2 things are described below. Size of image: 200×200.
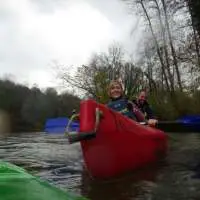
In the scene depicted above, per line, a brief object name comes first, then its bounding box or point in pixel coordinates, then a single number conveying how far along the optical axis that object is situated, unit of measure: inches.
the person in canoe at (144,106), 218.2
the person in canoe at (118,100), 164.9
